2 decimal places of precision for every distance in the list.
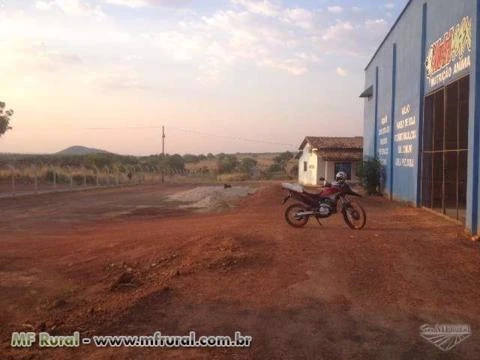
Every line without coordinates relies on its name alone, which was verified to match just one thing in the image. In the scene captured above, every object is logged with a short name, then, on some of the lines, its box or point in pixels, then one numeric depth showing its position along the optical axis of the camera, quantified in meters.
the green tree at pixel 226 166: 82.17
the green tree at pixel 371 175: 26.98
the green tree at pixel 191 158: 129.62
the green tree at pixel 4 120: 39.56
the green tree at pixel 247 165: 81.65
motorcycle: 13.18
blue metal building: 12.56
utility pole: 67.29
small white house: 45.94
